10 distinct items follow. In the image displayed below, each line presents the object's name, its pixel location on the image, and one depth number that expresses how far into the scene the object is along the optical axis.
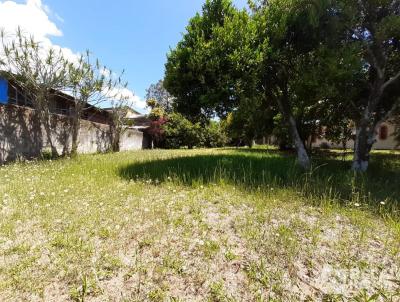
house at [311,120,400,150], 26.12
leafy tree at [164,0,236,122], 7.18
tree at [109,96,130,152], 17.78
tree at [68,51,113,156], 11.25
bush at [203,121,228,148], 28.42
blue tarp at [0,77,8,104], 12.37
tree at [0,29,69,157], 9.19
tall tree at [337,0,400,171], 7.14
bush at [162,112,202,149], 25.81
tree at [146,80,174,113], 47.65
